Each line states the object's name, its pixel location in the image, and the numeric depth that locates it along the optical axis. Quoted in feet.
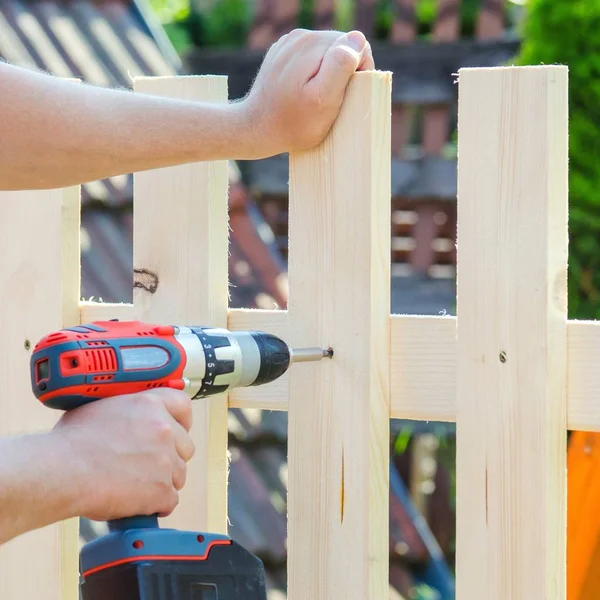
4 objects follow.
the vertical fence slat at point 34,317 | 10.10
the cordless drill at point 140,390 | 9.04
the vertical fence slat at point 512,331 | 9.26
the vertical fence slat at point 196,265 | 9.79
